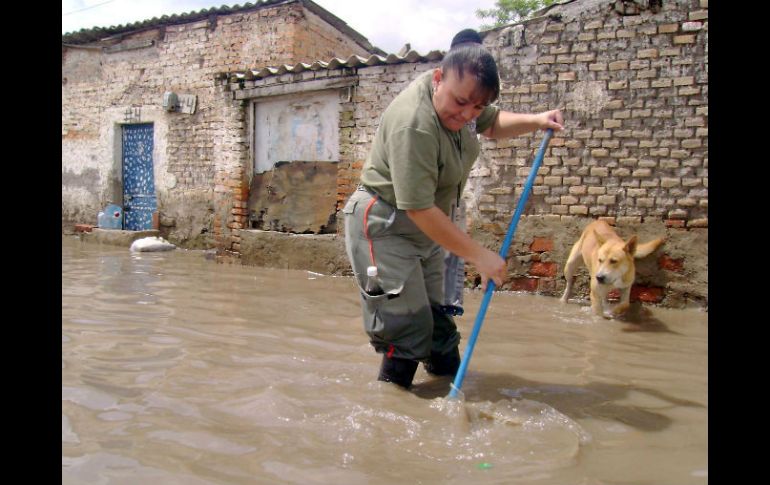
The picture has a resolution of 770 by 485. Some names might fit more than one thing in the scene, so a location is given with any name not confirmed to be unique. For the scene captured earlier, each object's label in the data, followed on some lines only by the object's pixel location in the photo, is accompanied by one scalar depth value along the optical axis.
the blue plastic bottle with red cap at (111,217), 11.28
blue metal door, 11.13
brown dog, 4.59
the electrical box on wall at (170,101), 10.38
